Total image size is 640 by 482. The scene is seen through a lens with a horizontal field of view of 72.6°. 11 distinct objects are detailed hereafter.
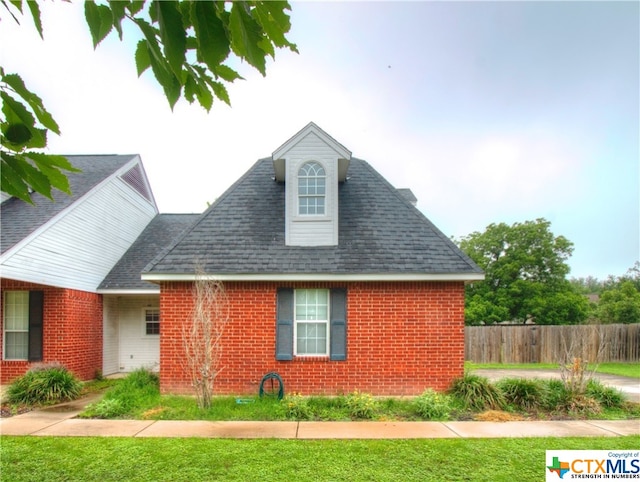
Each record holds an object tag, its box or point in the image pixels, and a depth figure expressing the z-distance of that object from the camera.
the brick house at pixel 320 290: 9.45
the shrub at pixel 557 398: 8.71
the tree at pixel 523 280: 25.77
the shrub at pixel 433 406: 8.05
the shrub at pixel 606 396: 9.14
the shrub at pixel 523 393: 8.81
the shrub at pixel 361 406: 8.04
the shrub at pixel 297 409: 7.91
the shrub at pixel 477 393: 8.66
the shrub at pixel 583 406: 8.47
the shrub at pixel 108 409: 8.02
